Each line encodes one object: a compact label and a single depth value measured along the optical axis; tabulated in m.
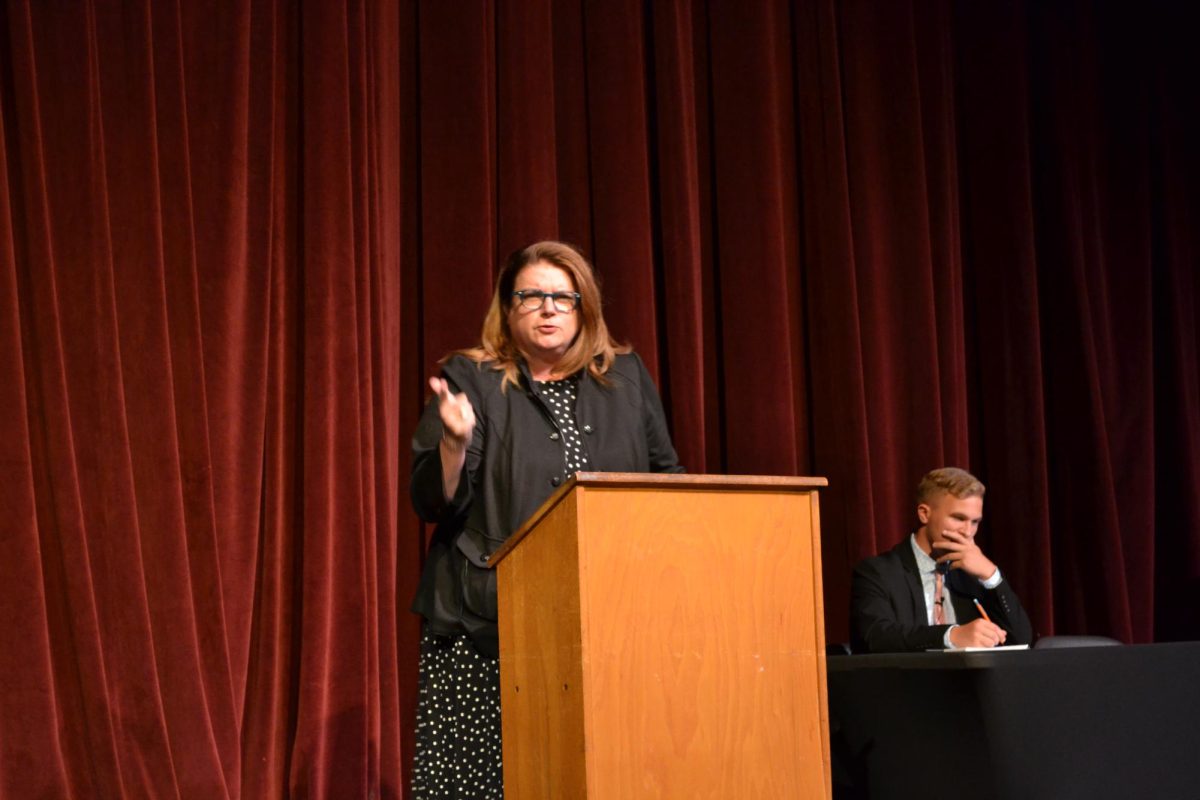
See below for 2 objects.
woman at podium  2.48
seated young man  3.69
